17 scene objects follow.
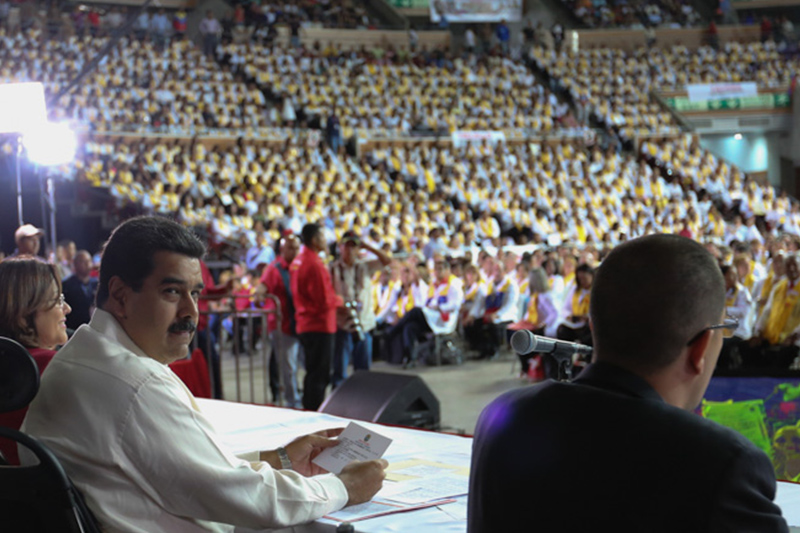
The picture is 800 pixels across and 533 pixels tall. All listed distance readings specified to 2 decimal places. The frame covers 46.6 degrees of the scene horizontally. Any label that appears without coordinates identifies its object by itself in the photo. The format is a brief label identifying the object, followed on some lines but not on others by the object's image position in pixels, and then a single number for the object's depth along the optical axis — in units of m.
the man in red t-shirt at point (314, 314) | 7.23
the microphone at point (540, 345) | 2.01
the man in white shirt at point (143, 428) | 2.03
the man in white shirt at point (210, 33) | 24.38
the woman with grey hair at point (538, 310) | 9.59
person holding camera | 8.34
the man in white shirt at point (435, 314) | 11.17
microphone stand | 2.23
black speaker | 4.50
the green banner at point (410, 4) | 29.66
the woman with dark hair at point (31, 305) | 2.90
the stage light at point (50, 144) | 6.94
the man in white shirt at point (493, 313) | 11.44
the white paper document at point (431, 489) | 2.44
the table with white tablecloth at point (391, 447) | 2.25
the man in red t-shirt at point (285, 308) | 7.94
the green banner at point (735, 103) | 26.97
